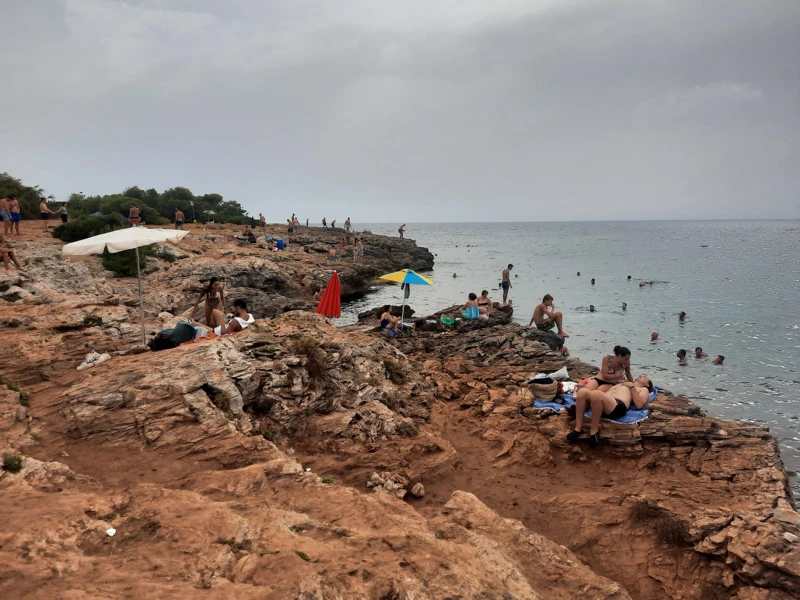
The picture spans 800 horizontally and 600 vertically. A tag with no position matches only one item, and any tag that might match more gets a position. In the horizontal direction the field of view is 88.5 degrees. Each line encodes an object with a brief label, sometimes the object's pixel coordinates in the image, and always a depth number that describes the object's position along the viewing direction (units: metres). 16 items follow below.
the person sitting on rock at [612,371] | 7.57
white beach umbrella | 7.45
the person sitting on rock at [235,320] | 8.46
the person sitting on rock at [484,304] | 17.44
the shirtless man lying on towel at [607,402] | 7.03
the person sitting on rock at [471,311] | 16.87
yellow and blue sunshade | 16.50
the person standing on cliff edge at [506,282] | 23.22
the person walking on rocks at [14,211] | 17.45
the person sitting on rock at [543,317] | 16.27
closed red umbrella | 13.13
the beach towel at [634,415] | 7.15
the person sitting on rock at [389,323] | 15.90
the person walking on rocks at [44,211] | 20.09
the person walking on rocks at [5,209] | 17.09
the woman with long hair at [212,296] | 9.34
